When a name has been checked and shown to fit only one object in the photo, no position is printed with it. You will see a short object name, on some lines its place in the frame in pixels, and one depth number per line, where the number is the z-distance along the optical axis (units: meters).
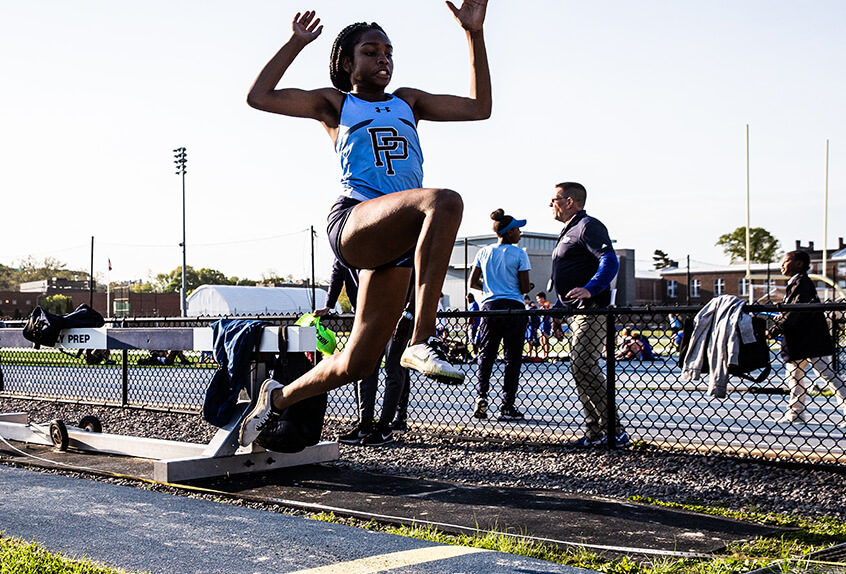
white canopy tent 55.75
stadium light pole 58.65
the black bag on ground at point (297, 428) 4.59
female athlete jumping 3.66
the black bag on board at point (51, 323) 7.10
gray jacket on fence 5.72
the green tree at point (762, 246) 91.62
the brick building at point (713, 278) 91.25
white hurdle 5.52
